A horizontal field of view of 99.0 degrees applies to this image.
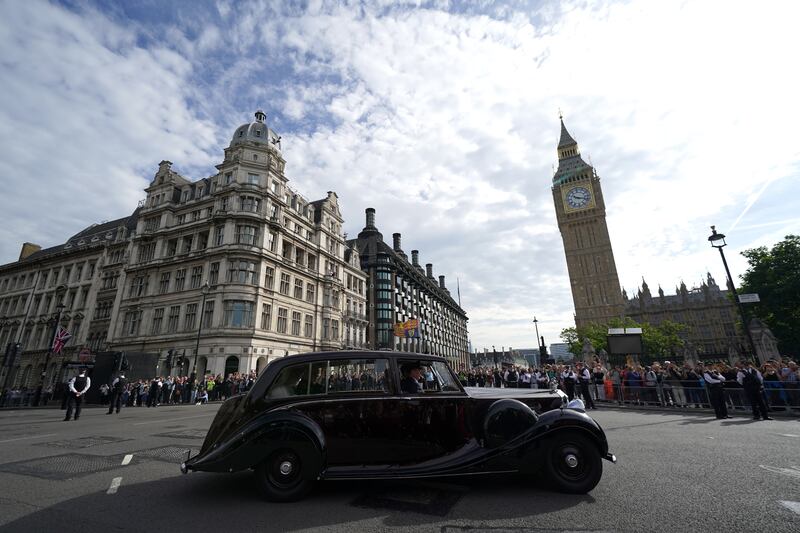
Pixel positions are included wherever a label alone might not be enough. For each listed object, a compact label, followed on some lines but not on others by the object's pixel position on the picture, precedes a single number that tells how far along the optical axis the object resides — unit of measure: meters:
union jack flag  25.34
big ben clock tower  83.38
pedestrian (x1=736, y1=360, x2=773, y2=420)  10.92
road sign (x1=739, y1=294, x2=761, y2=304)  15.45
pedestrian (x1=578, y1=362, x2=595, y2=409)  14.98
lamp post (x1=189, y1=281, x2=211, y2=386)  27.84
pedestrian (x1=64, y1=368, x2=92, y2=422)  13.38
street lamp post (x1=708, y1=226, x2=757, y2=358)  16.48
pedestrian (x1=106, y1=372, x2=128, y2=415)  16.49
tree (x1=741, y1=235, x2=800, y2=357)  35.97
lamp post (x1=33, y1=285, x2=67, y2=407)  24.30
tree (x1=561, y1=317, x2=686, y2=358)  54.31
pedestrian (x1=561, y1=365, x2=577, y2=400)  15.03
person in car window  4.77
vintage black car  4.17
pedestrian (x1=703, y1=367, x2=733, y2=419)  11.40
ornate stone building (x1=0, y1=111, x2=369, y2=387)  31.34
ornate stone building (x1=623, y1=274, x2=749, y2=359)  85.94
